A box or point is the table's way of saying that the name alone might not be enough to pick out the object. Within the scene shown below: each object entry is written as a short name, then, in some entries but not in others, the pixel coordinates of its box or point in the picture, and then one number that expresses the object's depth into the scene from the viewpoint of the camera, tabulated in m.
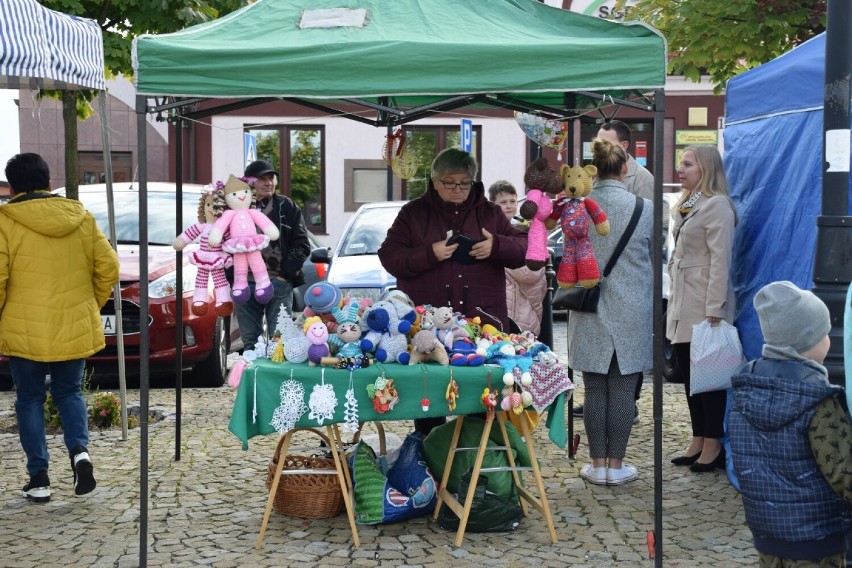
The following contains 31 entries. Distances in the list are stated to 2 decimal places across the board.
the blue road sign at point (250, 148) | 12.95
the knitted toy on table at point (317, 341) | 4.70
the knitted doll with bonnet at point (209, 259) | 5.16
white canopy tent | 5.01
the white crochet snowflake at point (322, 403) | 4.67
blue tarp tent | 5.43
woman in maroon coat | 5.31
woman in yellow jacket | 5.46
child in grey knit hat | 3.17
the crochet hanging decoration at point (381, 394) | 4.63
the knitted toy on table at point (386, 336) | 4.74
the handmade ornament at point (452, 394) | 4.70
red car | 8.46
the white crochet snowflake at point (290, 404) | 4.67
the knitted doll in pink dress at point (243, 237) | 5.11
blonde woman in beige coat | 5.83
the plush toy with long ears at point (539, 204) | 5.19
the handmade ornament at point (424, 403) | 4.71
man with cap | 7.98
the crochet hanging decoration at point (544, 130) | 6.39
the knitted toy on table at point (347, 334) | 4.75
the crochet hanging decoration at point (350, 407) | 4.68
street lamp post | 4.21
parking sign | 11.16
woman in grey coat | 5.75
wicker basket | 5.12
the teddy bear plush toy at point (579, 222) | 5.29
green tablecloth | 4.69
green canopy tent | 4.46
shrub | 7.43
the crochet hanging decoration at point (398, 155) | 6.20
